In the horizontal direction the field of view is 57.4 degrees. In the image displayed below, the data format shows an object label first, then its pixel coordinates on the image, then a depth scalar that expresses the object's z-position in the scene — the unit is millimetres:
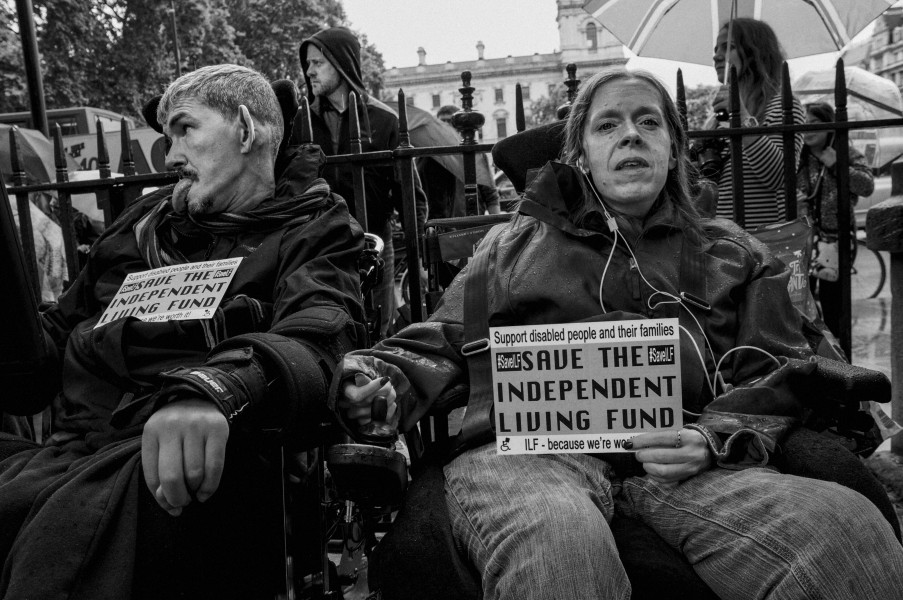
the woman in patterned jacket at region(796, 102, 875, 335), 4680
